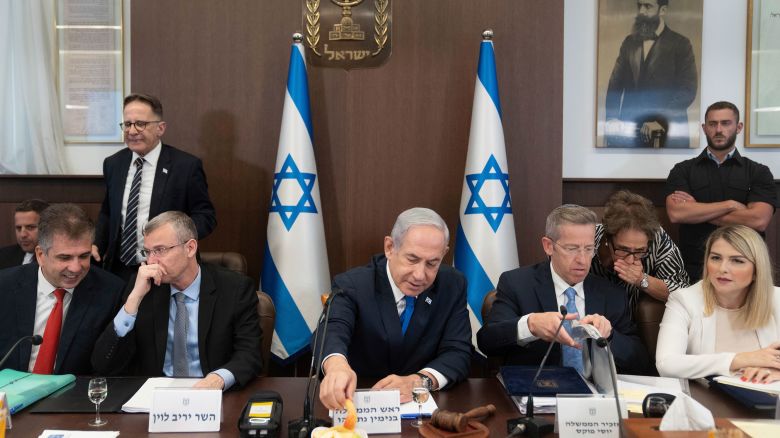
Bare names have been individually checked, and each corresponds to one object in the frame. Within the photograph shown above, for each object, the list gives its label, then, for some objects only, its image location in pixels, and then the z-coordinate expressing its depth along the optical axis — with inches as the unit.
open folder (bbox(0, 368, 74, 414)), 76.9
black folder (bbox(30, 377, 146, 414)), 76.6
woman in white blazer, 99.6
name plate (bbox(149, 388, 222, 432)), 70.4
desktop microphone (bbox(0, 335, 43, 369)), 82.6
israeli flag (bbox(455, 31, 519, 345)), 153.1
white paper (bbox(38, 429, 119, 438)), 68.4
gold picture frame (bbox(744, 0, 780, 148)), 185.8
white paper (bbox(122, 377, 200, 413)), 76.1
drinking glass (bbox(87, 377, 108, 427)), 72.9
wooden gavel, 69.0
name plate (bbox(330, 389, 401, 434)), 70.8
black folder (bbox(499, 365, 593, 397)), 80.1
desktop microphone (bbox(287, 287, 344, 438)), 67.2
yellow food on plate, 62.2
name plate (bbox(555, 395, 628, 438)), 67.5
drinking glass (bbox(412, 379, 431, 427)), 73.9
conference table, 71.6
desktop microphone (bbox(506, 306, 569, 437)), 68.5
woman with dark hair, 119.8
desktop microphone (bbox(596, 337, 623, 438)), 62.3
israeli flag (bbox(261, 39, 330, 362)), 153.9
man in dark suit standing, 142.4
